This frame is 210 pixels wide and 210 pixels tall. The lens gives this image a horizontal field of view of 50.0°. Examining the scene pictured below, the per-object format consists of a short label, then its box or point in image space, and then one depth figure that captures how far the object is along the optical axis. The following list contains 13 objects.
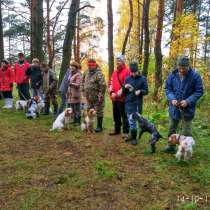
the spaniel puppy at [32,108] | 7.24
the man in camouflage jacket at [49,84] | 7.30
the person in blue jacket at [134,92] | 5.07
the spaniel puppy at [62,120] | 6.08
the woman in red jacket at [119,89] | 5.39
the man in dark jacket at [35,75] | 7.53
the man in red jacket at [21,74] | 7.91
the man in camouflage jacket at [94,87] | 5.88
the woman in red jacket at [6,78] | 8.02
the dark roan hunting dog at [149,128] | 4.64
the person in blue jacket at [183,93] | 4.30
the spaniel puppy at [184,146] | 4.19
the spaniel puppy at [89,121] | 5.89
